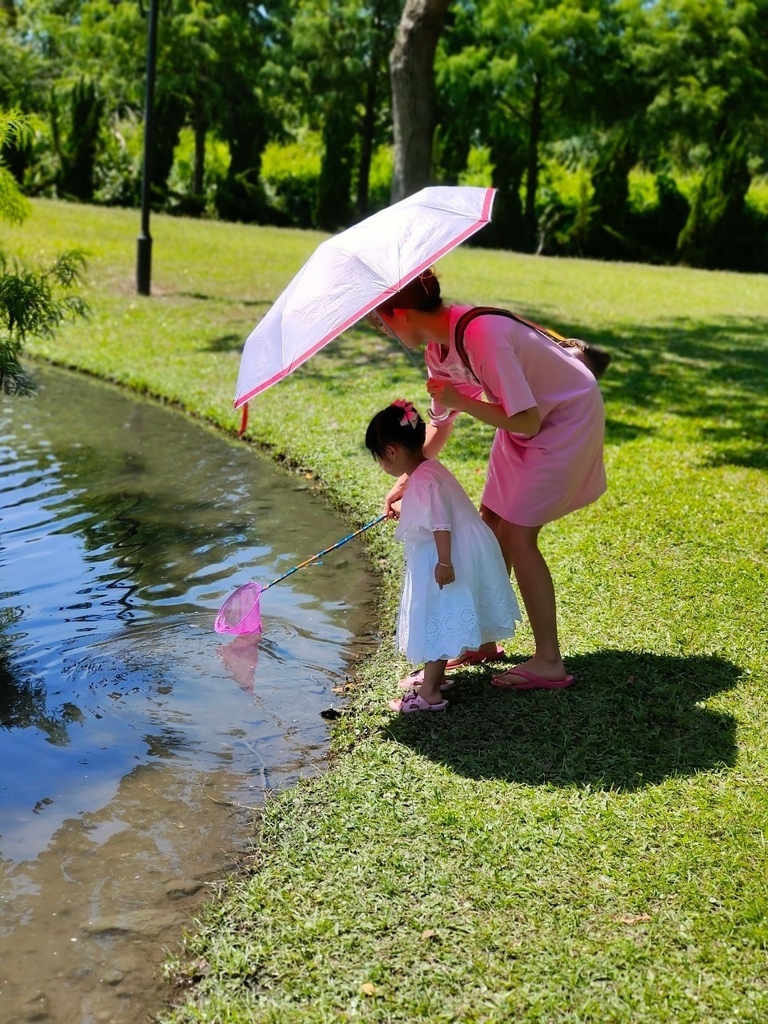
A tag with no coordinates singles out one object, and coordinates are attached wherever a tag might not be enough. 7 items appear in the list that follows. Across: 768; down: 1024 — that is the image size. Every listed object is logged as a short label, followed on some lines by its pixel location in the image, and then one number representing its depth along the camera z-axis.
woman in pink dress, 3.83
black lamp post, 12.80
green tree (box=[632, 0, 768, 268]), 29.69
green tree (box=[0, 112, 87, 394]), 6.05
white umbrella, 3.71
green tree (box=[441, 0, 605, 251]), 29.12
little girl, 4.02
